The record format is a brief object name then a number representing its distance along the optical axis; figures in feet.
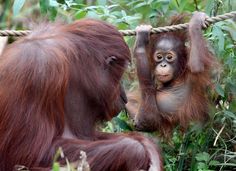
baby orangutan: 26.84
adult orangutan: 18.04
